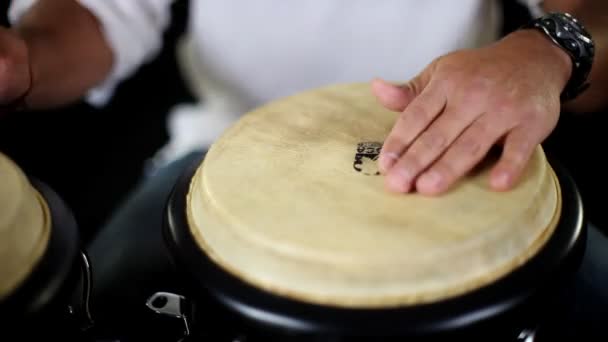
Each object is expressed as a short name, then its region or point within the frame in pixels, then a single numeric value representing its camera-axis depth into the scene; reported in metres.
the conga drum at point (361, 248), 0.91
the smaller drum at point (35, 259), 0.91
